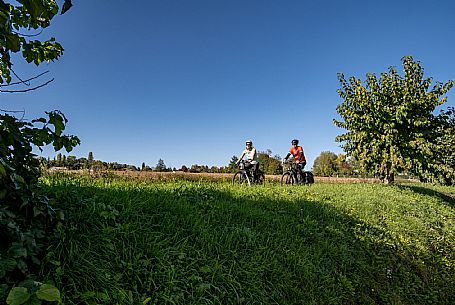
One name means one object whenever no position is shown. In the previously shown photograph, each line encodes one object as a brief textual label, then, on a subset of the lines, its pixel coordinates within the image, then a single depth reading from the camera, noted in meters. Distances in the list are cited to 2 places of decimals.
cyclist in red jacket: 13.55
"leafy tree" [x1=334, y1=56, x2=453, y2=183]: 14.65
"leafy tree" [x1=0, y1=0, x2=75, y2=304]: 2.19
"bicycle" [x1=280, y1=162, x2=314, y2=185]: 13.61
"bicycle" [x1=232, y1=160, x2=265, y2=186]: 12.09
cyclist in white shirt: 12.24
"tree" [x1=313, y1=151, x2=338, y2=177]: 54.94
